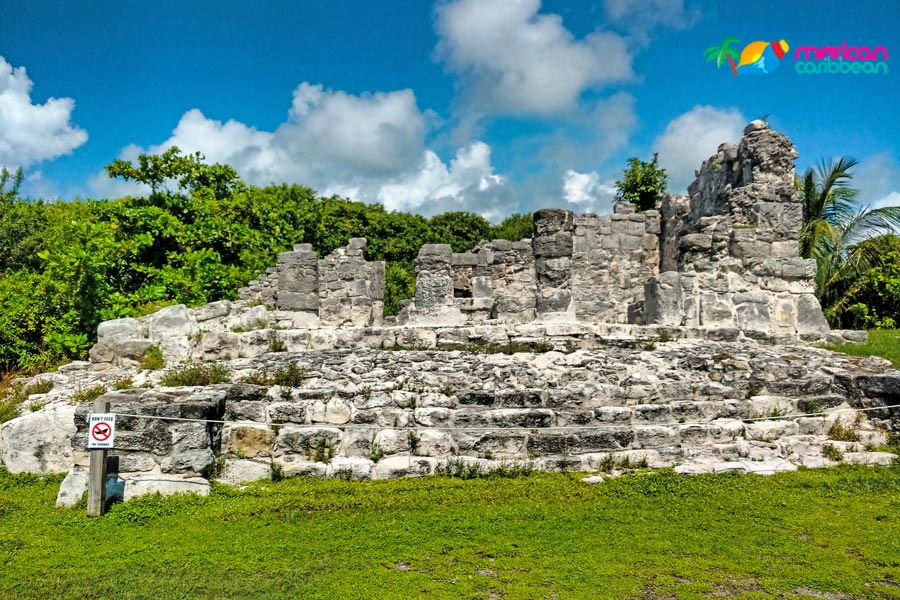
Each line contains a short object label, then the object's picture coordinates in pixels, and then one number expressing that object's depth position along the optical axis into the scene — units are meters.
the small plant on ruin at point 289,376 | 6.05
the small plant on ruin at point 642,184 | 19.20
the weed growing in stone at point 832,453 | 5.43
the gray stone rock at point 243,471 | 5.16
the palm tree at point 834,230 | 15.67
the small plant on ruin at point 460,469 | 5.10
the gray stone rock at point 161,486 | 4.73
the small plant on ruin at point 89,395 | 5.96
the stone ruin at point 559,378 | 5.30
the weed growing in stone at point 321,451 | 5.32
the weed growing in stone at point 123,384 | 6.21
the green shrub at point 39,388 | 7.52
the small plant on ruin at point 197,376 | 6.05
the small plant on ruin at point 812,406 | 5.97
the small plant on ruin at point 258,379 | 6.05
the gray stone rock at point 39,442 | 5.41
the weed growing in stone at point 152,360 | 7.99
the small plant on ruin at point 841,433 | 5.76
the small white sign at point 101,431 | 4.40
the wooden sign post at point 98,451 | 4.40
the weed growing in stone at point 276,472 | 5.15
